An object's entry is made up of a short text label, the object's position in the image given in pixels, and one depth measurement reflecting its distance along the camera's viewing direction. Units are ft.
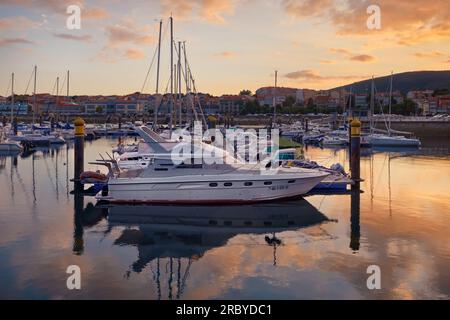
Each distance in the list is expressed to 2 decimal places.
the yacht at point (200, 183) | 61.98
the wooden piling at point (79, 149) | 75.46
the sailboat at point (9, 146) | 143.95
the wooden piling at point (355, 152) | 76.28
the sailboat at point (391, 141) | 168.45
